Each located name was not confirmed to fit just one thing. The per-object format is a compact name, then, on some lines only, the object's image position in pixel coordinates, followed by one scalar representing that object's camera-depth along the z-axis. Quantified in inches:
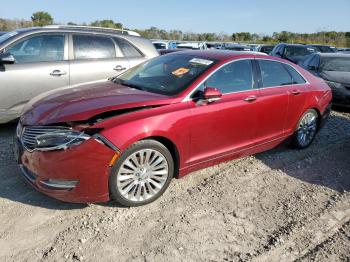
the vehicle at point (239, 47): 886.4
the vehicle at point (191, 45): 833.5
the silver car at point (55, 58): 211.3
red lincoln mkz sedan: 132.6
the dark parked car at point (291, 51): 659.4
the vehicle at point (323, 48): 826.8
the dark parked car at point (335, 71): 346.9
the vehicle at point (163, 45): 780.3
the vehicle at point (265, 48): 887.1
